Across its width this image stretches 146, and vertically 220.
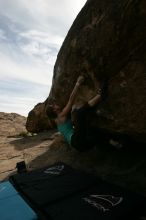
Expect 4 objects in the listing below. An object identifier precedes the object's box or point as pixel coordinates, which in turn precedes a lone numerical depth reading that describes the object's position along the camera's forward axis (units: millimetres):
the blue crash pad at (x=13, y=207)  2440
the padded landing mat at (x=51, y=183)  2802
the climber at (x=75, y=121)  3502
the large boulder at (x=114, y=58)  2892
